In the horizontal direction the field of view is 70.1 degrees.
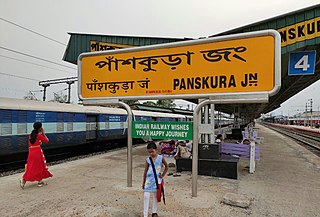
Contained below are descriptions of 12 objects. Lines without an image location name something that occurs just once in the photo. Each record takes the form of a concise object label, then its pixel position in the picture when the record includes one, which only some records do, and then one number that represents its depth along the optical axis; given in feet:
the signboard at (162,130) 17.33
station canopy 23.68
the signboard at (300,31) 23.49
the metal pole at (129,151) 18.94
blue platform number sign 24.71
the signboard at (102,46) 33.43
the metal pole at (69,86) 92.68
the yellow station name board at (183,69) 16.19
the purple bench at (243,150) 24.50
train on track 28.58
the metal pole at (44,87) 98.49
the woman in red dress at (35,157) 18.47
